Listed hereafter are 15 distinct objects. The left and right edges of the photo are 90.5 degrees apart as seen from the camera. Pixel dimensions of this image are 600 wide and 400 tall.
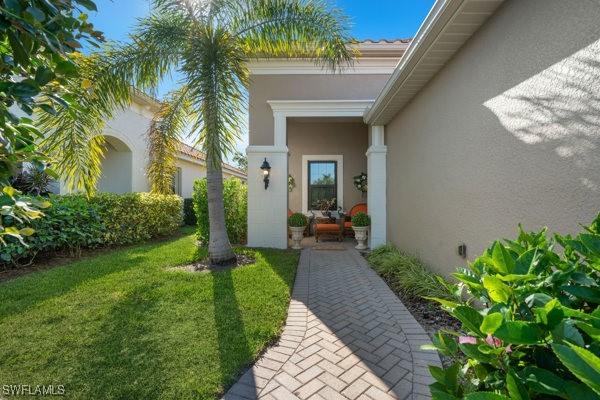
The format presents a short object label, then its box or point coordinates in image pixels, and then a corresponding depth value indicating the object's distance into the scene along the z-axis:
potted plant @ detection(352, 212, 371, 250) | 8.07
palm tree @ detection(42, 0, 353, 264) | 5.07
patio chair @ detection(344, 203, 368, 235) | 9.72
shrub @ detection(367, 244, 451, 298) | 4.33
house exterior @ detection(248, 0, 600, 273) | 2.29
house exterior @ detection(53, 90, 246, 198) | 11.15
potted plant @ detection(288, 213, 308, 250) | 8.05
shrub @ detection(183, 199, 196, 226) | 13.44
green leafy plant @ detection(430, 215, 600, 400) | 0.81
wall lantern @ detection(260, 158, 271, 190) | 7.89
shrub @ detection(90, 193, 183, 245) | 7.98
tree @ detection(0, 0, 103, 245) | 1.16
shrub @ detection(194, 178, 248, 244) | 8.33
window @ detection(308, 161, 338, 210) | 11.05
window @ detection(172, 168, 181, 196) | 14.00
